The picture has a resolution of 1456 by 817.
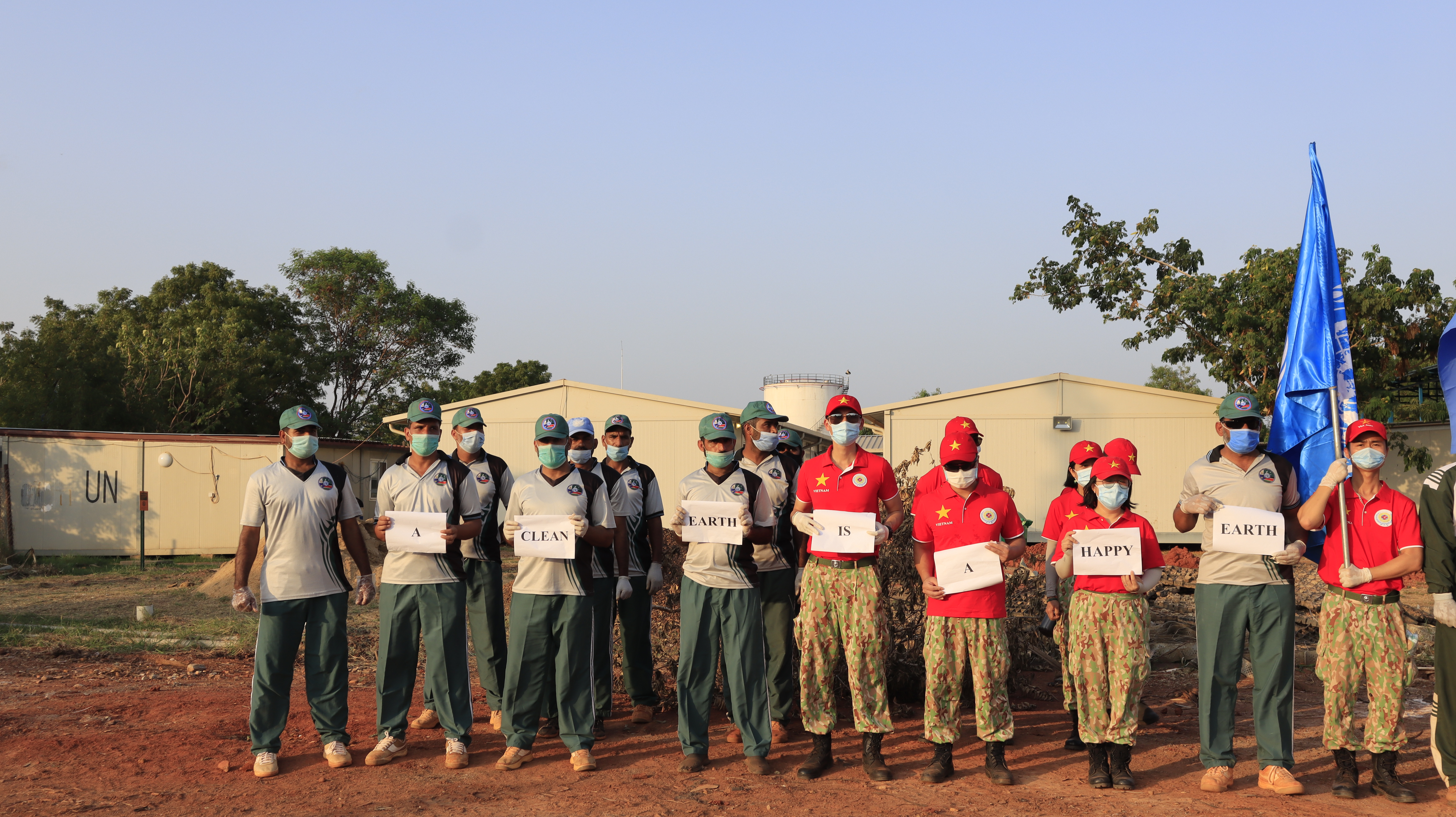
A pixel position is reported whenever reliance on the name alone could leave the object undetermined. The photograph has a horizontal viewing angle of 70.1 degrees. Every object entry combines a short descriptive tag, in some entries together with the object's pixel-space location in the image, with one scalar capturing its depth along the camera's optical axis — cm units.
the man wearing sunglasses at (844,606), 596
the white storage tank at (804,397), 3472
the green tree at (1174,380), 5375
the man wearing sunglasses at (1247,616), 574
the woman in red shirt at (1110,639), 579
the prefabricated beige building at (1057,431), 2148
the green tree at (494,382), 3969
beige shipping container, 2161
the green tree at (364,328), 3803
